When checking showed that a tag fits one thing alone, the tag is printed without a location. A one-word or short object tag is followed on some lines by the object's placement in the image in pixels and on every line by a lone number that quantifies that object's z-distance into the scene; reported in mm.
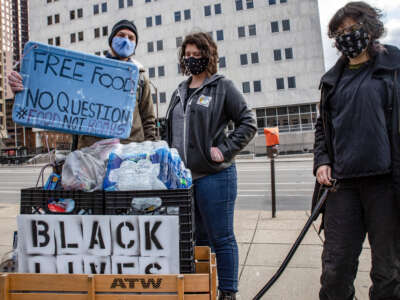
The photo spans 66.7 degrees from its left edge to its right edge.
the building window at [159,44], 38219
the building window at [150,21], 38844
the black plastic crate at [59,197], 1494
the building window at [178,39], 37491
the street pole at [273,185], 5669
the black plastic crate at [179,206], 1450
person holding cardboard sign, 2412
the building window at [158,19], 38531
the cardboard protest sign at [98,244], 1430
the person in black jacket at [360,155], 1838
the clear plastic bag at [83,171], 1548
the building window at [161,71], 37938
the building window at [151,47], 38531
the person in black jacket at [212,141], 2229
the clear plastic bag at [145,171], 1498
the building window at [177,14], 37938
